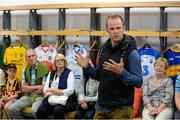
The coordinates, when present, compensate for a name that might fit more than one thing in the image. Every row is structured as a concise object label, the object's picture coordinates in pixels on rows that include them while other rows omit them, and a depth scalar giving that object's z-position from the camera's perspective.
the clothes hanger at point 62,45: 4.97
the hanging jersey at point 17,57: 5.17
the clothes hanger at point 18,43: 5.31
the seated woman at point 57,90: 4.25
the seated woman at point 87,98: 4.24
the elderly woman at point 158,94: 3.87
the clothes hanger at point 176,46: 4.28
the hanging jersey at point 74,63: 4.59
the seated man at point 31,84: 4.59
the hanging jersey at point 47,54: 4.95
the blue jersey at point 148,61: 4.32
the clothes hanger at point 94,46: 4.71
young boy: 4.77
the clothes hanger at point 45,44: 5.05
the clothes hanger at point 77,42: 4.87
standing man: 2.46
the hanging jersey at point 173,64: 4.20
